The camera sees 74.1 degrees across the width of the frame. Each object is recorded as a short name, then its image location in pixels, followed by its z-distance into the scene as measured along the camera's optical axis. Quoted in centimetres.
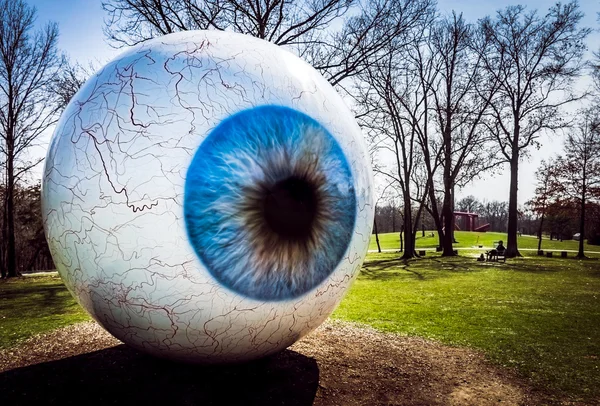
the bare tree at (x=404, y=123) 2588
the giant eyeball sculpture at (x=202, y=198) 328
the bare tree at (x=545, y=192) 2972
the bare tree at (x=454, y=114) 2577
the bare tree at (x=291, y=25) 1402
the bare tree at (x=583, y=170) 2531
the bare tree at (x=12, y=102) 1828
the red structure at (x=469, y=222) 7394
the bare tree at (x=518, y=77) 2436
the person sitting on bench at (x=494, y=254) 2272
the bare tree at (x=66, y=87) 1697
